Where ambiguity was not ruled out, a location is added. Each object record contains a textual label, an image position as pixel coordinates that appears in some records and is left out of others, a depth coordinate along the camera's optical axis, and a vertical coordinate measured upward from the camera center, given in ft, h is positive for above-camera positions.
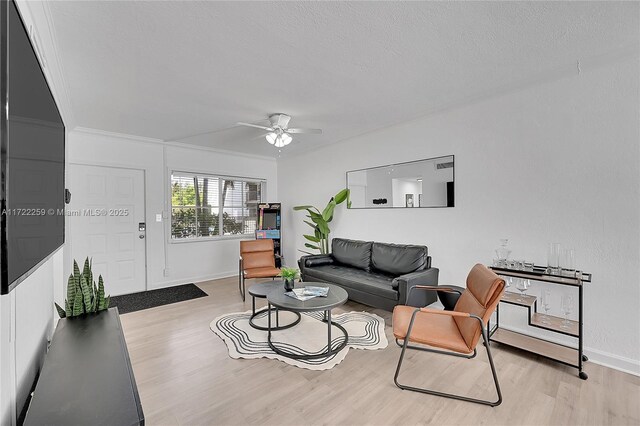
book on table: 8.95 -2.60
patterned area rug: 8.36 -4.14
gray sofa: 10.23 -2.56
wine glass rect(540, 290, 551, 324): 8.89 -2.77
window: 16.90 +0.52
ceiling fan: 11.48 +3.32
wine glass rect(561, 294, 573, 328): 8.30 -2.75
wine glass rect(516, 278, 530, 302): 8.64 -2.25
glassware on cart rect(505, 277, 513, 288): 9.42 -2.29
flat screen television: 2.69 +0.68
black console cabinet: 3.58 -2.54
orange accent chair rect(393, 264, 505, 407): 6.37 -2.81
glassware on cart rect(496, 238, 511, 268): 9.23 -1.36
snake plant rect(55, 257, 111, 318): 7.10 -2.11
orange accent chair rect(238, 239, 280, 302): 14.27 -2.35
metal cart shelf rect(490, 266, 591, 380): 7.43 -3.18
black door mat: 12.84 -4.15
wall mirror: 11.63 +1.27
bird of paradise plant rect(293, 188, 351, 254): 15.48 -0.42
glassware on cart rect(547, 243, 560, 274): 8.18 -1.35
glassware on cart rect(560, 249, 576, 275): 8.15 -1.38
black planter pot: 9.68 -2.45
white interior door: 13.51 -0.47
